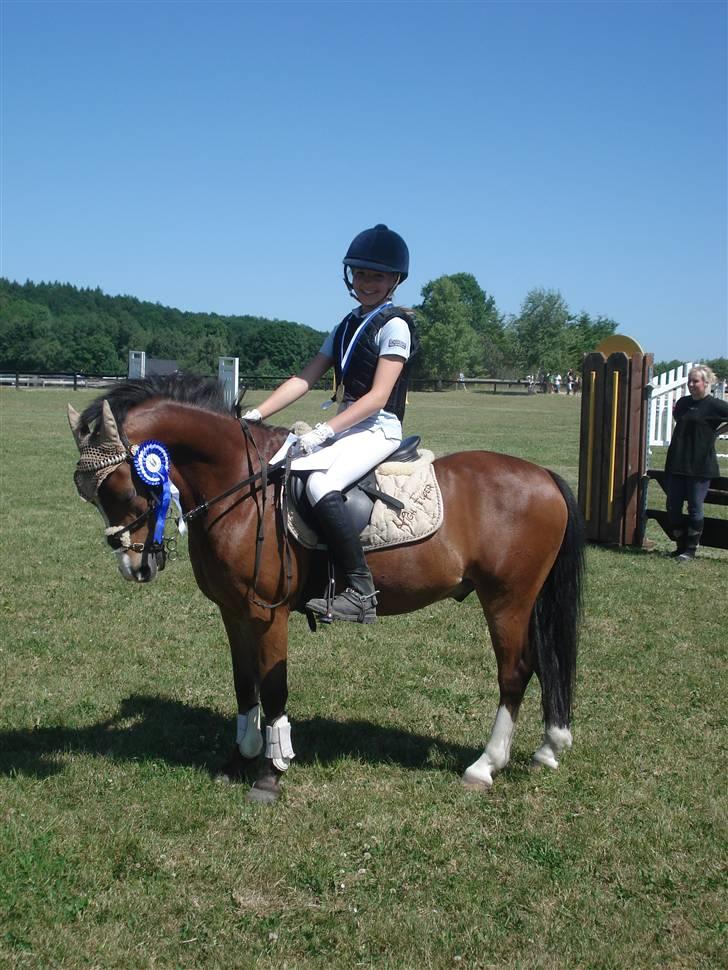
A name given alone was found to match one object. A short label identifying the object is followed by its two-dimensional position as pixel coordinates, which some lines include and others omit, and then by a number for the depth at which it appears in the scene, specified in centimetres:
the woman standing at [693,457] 1142
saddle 494
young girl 479
